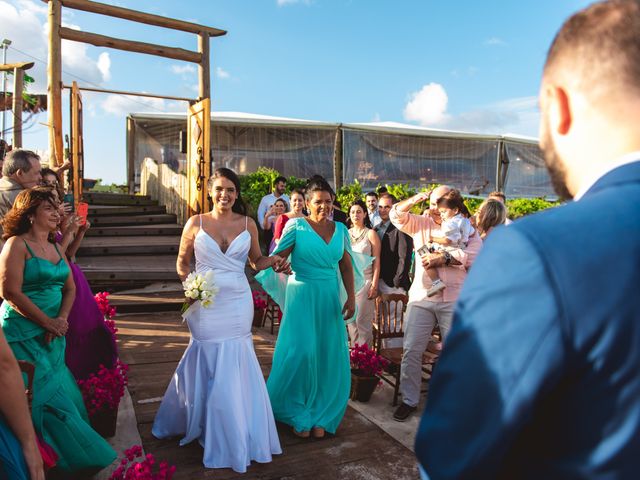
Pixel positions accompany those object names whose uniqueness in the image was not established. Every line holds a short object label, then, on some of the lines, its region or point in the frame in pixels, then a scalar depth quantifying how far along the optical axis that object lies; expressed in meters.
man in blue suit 0.70
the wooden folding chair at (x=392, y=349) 4.74
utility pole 14.24
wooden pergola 9.08
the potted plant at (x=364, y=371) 4.67
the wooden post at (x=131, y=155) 14.06
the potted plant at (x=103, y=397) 3.67
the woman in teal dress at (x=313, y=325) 4.16
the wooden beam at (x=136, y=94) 9.96
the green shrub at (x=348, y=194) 13.18
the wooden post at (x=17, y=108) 12.45
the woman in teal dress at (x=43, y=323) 3.07
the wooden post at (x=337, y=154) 14.66
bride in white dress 3.50
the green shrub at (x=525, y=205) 14.57
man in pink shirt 4.29
